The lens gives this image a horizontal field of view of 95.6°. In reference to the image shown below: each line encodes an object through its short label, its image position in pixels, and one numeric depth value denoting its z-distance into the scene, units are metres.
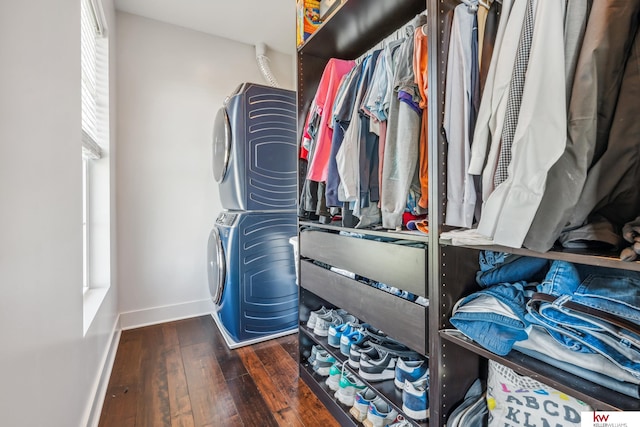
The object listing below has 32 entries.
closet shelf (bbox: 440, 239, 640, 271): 0.53
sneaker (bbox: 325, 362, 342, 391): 1.46
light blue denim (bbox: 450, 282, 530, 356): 0.74
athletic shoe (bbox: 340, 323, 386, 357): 1.36
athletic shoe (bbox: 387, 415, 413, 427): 1.11
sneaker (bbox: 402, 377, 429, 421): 0.98
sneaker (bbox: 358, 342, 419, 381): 1.19
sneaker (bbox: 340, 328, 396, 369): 1.28
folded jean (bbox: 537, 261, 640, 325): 0.62
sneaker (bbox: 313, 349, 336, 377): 1.57
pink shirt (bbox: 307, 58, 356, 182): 1.38
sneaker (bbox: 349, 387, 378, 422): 1.28
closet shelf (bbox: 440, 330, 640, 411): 0.57
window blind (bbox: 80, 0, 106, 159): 1.59
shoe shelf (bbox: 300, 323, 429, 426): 1.07
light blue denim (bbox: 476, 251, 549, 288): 0.92
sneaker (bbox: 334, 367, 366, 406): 1.36
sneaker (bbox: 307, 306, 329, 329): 1.65
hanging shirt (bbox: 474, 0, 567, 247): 0.60
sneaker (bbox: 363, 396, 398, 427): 1.20
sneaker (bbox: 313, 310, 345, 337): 1.58
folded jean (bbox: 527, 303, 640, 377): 0.58
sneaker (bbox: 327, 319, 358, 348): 1.45
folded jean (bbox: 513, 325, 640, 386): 0.60
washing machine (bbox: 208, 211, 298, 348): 2.04
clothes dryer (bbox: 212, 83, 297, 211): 2.02
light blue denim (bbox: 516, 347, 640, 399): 0.58
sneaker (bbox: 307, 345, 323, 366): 1.65
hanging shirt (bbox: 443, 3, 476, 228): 0.82
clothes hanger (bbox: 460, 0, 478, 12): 0.85
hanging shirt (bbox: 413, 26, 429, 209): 0.95
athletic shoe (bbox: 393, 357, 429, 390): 1.07
